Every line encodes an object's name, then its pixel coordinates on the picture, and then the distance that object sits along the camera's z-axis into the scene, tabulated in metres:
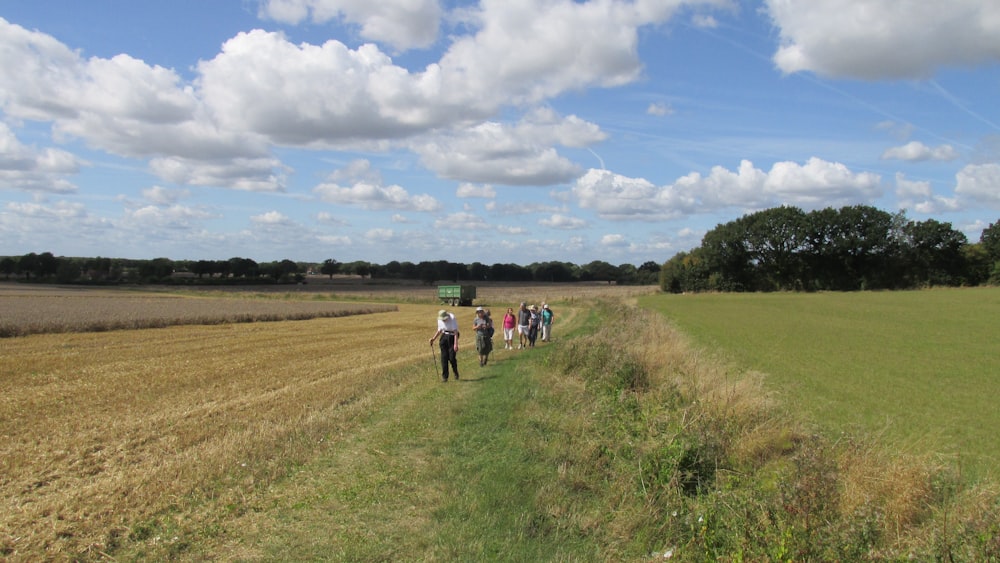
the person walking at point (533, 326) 24.67
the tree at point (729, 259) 86.75
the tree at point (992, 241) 75.94
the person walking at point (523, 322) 23.78
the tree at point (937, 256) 78.06
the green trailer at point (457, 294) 70.31
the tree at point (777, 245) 84.62
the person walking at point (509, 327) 23.84
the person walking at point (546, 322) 26.48
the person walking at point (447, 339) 15.61
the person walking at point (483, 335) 18.46
